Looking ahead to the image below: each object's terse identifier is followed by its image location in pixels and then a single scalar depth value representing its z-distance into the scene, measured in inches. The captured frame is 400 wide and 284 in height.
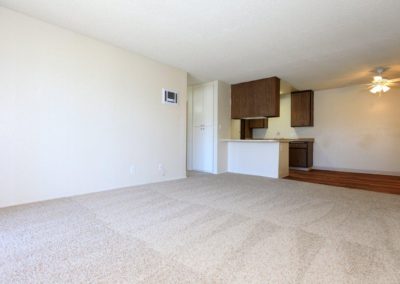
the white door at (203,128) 211.0
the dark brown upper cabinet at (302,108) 242.5
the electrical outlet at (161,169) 162.7
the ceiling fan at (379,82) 171.8
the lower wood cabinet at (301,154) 235.9
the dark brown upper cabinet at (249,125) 271.9
